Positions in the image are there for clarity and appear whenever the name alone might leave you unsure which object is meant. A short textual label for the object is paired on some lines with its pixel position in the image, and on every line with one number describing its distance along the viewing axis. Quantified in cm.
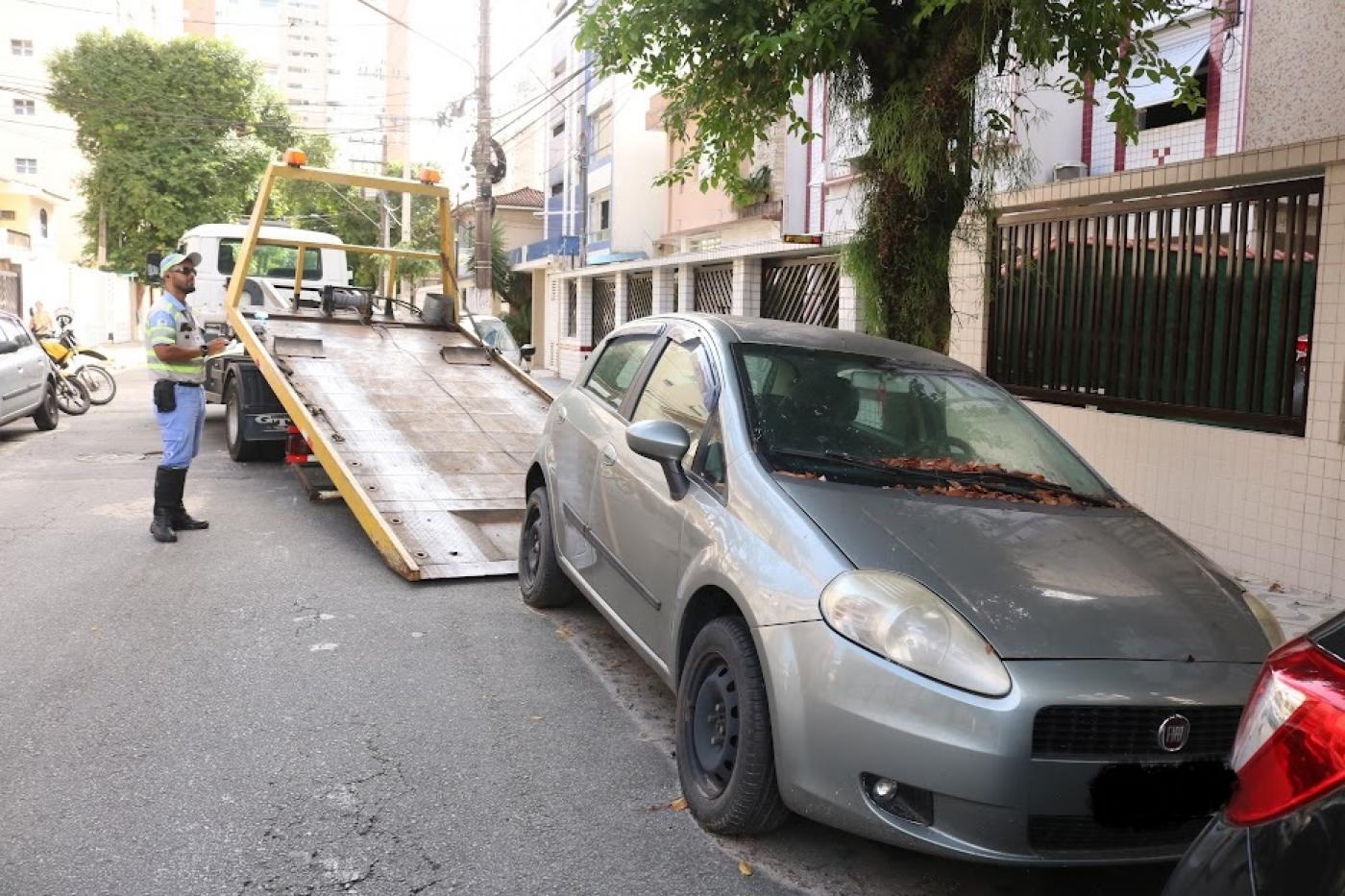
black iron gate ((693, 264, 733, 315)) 1625
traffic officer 760
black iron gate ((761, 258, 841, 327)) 1309
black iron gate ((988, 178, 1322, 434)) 738
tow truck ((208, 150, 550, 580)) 716
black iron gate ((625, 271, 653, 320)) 2039
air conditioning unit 1270
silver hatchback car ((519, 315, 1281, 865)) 293
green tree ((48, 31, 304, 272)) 3766
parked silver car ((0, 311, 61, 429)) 1231
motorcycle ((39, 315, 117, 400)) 1562
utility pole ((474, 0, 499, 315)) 2134
